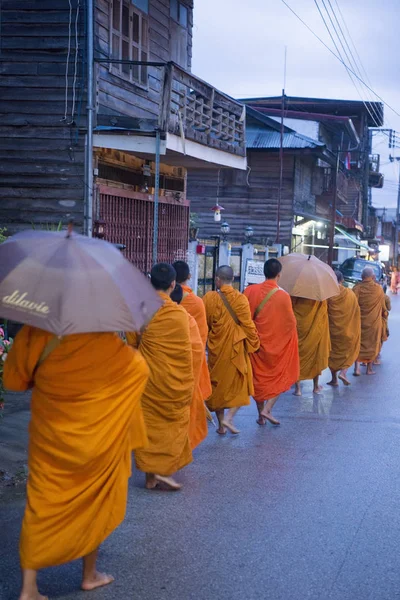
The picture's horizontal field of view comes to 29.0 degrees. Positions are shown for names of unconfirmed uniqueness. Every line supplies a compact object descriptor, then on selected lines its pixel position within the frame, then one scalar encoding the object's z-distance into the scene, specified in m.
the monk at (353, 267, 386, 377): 12.75
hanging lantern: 18.97
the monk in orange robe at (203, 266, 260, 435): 7.86
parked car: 29.34
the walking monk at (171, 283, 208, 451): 6.23
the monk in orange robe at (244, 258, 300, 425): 8.56
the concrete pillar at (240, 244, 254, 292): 18.80
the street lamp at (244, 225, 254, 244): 20.16
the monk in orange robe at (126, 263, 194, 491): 5.68
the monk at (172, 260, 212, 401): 6.84
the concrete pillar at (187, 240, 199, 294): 15.99
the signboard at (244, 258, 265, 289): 17.67
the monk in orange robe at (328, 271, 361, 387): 11.40
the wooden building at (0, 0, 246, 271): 11.59
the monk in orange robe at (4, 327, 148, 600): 3.80
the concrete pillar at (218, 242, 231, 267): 17.64
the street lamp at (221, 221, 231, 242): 18.47
